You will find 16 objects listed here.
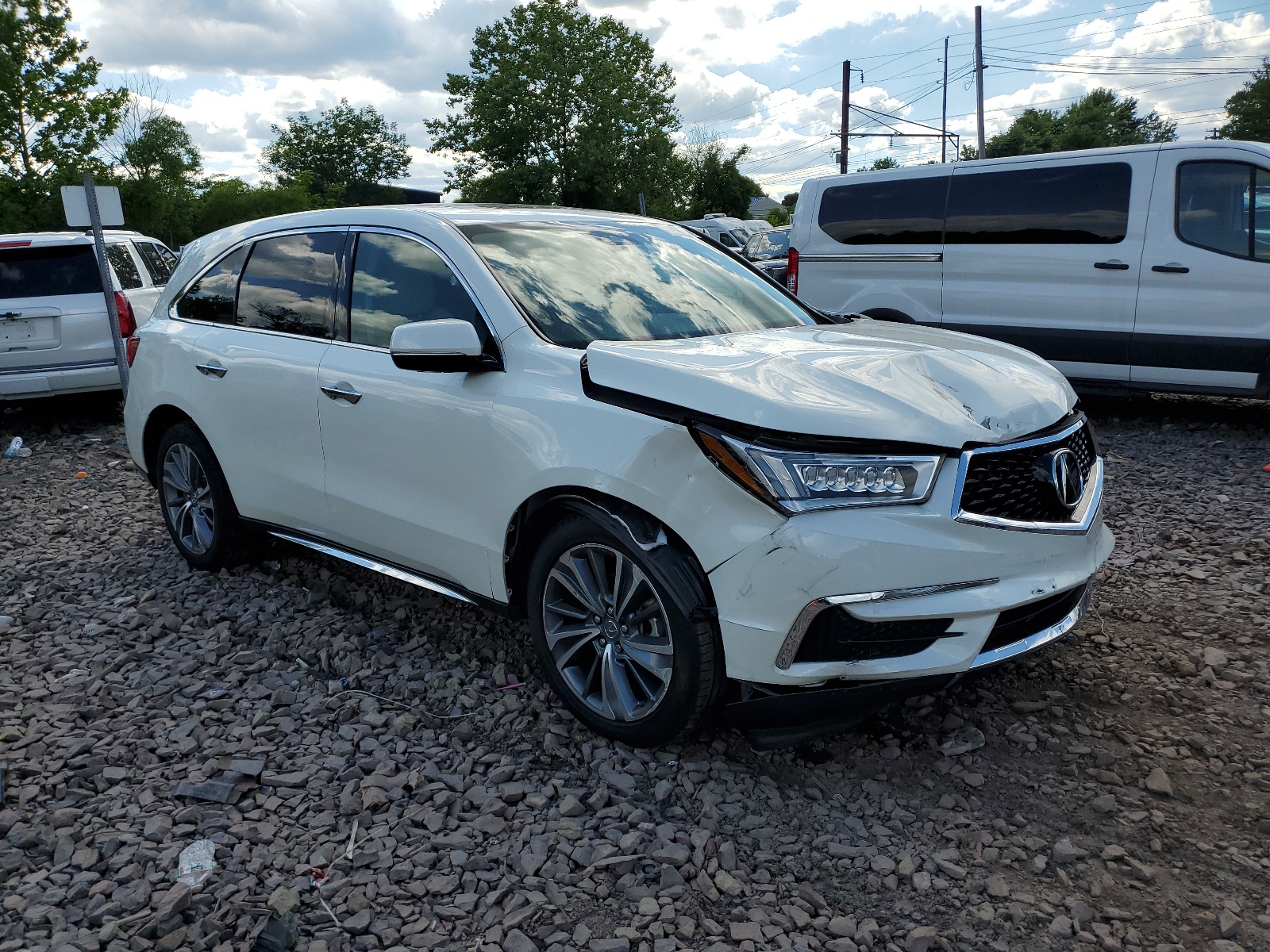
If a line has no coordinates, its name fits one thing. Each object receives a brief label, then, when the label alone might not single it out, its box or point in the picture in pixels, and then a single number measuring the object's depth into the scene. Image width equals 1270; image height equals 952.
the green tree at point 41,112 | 24.53
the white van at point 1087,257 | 7.53
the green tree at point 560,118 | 50.91
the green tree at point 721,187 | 78.31
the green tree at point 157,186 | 32.62
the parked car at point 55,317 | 9.22
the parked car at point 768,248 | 19.75
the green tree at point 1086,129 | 79.50
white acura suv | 2.83
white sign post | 9.27
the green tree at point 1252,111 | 59.22
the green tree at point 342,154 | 87.69
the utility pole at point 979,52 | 43.03
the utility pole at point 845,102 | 42.91
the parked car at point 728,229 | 26.81
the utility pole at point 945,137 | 54.48
